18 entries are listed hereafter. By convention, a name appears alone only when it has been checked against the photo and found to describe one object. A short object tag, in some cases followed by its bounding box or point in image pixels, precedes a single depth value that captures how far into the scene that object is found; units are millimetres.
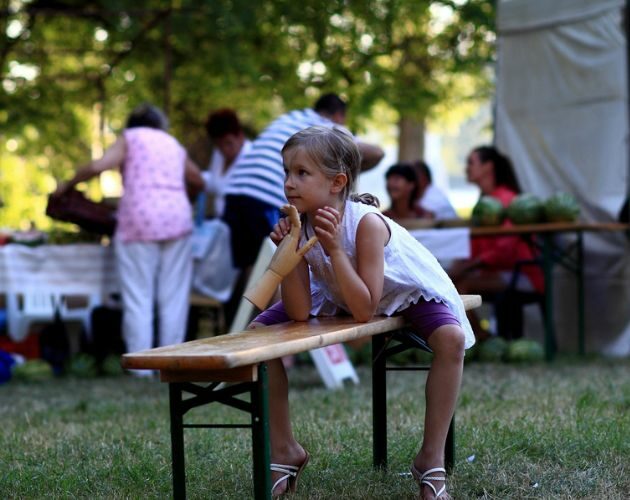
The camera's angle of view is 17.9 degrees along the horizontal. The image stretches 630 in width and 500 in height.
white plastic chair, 16476
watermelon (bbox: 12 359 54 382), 15686
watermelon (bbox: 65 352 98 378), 16198
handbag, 15672
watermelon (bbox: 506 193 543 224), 16198
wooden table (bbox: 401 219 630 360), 15745
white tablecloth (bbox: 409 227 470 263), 15920
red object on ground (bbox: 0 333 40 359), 17557
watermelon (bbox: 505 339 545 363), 16008
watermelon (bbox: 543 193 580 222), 16052
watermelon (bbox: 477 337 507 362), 16227
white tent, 17718
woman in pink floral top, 15306
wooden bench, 5226
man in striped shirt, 14166
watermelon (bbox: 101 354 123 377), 16154
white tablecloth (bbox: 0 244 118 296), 16315
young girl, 6560
